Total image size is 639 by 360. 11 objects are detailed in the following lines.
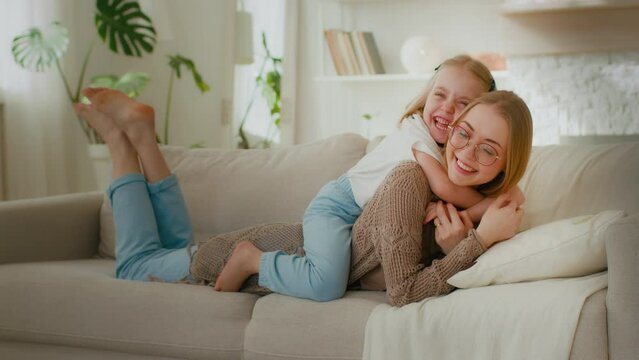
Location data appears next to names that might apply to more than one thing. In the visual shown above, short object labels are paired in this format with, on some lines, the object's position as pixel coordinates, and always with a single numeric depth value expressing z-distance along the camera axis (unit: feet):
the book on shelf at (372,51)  15.99
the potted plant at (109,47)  13.58
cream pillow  5.30
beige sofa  4.93
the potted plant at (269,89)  17.06
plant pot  13.84
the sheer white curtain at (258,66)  17.04
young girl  6.11
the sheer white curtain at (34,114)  13.55
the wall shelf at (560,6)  13.84
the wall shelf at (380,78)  14.83
